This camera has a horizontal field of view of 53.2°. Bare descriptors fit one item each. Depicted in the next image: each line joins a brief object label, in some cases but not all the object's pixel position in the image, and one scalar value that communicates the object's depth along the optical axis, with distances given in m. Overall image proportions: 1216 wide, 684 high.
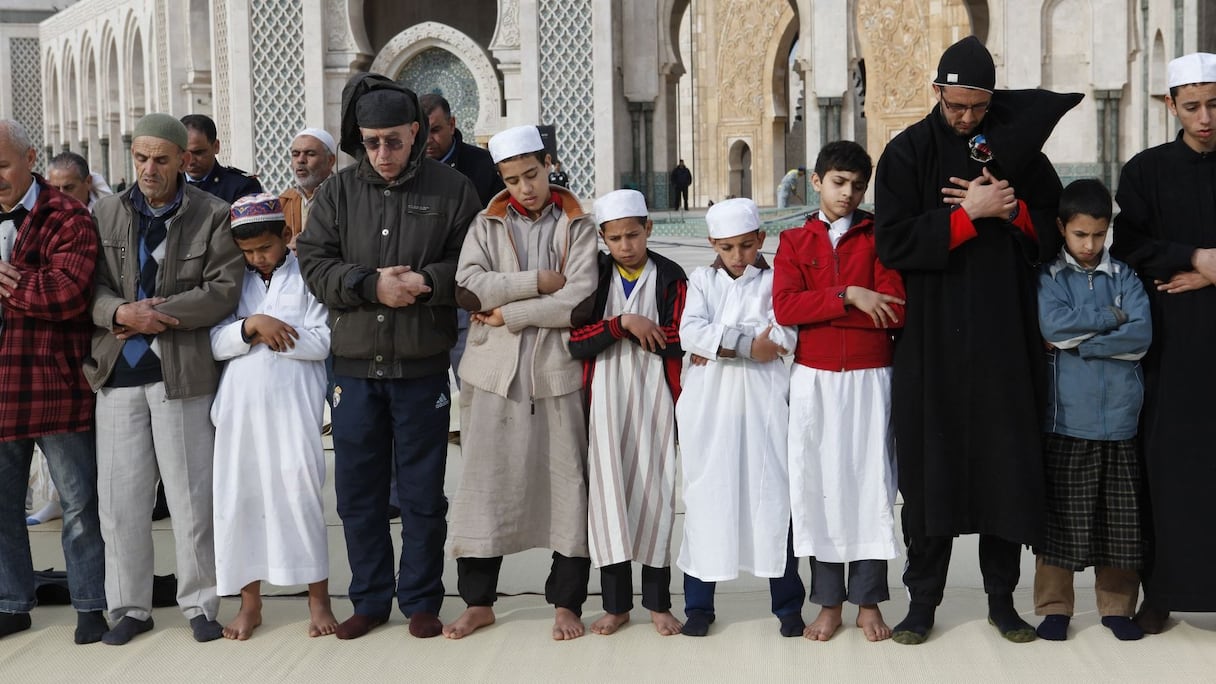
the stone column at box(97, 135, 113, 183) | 26.98
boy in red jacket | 3.22
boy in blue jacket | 3.14
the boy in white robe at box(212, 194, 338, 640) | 3.38
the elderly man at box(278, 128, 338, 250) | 4.71
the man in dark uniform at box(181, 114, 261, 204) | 4.52
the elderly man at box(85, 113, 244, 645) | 3.40
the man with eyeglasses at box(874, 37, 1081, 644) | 3.13
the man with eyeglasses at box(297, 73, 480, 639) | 3.38
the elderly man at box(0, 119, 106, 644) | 3.36
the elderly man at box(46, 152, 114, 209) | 4.84
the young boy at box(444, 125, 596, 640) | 3.36
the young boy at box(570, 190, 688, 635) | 3.35
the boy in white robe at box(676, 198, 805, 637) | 3.27
